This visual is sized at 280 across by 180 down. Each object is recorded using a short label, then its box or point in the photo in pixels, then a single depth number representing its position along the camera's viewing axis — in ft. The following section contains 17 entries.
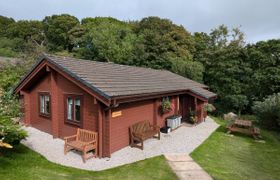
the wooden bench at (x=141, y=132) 26.47
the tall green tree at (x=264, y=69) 60.17
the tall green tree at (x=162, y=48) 78.06
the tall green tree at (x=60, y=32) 116.00
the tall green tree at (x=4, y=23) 133.84
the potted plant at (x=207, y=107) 42.77
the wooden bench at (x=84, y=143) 22.14
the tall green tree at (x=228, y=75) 63.75
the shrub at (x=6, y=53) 103.49
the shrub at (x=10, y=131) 18.60
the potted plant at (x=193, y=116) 41.08
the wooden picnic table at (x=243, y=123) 34.84
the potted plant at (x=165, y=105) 34.76
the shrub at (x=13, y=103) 30.41
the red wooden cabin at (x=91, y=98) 23.41
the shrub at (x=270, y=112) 40.92
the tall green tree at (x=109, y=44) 86.18
